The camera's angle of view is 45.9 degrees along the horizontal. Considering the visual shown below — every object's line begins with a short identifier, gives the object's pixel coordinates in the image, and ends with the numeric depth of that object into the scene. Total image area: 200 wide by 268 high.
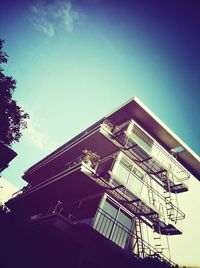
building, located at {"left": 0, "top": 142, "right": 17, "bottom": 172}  16.60
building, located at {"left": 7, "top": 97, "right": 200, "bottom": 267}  12.30
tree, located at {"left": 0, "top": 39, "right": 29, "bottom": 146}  15.94
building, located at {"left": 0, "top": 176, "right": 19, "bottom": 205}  40.80
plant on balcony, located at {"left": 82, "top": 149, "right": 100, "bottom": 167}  15.03
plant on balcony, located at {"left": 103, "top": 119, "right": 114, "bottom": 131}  18.28
